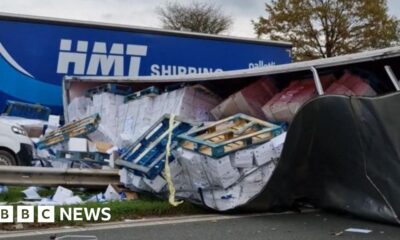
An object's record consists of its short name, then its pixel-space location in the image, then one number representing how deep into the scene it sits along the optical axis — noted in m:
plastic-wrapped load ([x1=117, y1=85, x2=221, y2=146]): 10.07
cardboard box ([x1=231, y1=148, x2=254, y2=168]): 7.43
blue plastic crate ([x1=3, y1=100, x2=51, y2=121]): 12.50
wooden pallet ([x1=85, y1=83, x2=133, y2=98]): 12.09
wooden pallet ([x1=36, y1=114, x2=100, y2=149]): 10.75
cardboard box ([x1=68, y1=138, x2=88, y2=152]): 10.16
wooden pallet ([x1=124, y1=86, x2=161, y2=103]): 11.07
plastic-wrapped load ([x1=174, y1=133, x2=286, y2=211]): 7.39
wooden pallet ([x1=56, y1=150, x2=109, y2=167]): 10.00
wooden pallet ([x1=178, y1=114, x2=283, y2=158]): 7.41
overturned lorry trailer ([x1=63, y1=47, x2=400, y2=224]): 6.76
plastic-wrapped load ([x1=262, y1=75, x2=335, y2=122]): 8.32
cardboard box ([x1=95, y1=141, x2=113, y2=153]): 10.17
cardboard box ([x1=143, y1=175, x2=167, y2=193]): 8.11
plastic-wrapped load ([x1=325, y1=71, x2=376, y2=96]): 7.78
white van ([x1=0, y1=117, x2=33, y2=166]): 9.77
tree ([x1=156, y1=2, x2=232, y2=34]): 46.50
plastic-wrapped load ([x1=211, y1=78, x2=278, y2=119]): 9.05
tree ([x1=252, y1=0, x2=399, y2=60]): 37.00
